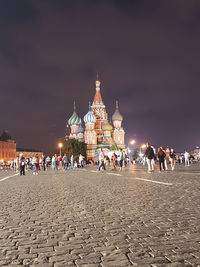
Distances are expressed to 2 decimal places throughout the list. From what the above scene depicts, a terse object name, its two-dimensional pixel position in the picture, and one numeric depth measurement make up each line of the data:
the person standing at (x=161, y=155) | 22.72
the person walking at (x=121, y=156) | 28.60
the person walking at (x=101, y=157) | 26.45
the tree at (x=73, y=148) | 90.44
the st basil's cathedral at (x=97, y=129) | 119.88
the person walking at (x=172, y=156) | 25.89
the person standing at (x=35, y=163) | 26.17
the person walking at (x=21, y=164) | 25.17
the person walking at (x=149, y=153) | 21.39
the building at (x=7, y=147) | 142.12
